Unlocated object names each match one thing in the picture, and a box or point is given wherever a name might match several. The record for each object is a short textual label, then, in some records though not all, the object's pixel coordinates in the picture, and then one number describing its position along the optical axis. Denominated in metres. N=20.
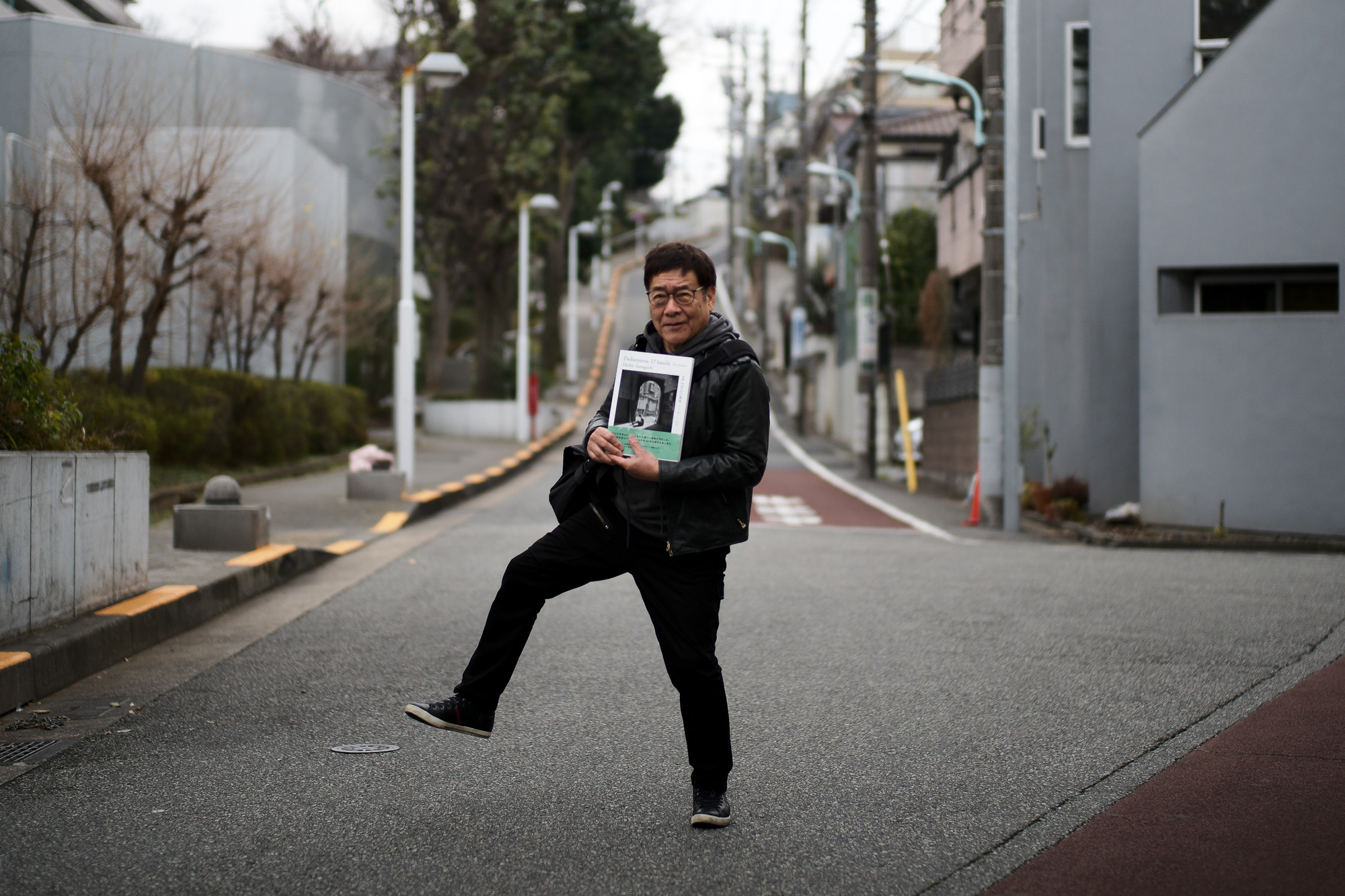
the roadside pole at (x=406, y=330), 16.77
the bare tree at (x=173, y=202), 15.59
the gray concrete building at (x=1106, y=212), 17.16
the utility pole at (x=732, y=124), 50.82
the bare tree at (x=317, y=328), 22.50
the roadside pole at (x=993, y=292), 16.03
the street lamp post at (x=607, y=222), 65.62
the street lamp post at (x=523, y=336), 29.17
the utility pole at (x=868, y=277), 24.84
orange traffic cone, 16.75
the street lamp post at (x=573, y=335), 48.06
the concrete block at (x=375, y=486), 15.34
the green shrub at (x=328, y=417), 22.30
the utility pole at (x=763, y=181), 48.00
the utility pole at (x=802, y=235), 38.97
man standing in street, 4.03
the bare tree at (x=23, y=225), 13.69
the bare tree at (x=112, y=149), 14.66
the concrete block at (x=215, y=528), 10.16
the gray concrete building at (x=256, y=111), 15.76
